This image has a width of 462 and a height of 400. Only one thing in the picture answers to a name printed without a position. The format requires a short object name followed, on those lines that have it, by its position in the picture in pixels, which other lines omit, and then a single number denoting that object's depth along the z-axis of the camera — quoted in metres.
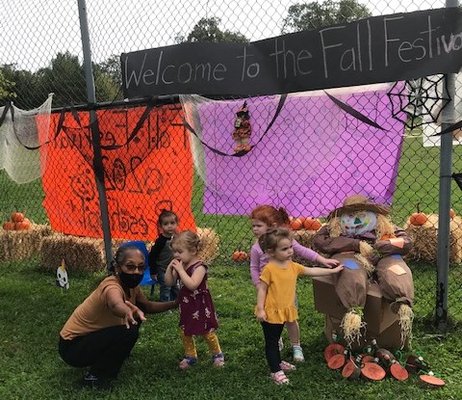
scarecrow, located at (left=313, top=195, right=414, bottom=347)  3.37
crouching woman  3.39
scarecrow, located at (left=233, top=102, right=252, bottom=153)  4.27
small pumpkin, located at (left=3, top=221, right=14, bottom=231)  7.25
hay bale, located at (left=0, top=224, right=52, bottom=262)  7.06
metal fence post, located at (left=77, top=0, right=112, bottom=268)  4.81
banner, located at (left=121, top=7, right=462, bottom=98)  3.35
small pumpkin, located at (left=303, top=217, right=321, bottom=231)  6.70
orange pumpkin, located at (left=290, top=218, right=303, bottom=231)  6.70
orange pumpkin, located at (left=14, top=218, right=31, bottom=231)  7.26
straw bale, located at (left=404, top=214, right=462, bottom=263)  5.90
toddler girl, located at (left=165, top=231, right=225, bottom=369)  3.57
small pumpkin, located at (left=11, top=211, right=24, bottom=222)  7.43
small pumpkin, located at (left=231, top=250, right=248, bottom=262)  6.48
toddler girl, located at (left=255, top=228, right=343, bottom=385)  3.37
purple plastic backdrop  3.83
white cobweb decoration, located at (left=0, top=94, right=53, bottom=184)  5.33
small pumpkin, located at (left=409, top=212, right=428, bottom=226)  6.31
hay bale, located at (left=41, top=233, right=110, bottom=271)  6.27
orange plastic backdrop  4.73
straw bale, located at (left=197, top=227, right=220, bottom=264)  6.45
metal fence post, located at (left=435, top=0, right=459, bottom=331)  3.55
